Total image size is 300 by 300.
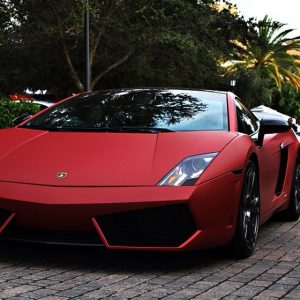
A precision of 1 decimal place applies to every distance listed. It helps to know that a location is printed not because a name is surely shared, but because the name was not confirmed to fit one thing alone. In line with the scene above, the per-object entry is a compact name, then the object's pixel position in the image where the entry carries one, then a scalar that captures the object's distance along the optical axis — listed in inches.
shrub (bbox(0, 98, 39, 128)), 410.6
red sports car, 157.4
